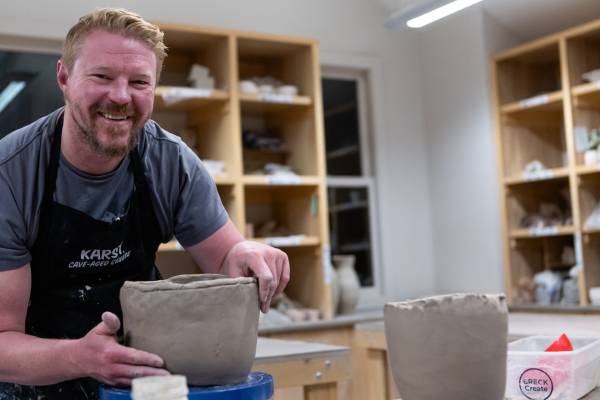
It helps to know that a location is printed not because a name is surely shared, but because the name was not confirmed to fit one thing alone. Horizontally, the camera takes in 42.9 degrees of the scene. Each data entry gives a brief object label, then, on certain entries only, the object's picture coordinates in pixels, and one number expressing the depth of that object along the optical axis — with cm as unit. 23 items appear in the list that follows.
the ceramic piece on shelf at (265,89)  427
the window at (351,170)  505
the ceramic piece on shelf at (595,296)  395
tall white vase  450
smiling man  144
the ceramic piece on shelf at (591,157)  414
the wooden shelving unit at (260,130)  409
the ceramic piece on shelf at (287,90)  431
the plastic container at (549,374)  139
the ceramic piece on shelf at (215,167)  400
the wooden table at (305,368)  234
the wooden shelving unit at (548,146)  423
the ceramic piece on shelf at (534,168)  451
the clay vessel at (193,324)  117
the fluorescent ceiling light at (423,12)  355
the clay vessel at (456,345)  121
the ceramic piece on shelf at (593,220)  408
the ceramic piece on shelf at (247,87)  420
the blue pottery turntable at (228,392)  112
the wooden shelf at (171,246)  387
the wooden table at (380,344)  295
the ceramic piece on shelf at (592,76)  419
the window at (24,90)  402
